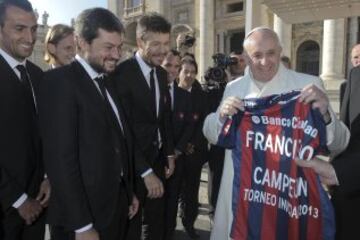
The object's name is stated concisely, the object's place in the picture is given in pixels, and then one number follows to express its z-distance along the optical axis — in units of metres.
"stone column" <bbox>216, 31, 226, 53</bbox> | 30.11
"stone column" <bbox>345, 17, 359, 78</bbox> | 22.30
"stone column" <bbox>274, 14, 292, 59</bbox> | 19.38
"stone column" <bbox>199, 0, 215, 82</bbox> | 28.00
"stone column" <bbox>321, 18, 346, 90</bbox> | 17.16
